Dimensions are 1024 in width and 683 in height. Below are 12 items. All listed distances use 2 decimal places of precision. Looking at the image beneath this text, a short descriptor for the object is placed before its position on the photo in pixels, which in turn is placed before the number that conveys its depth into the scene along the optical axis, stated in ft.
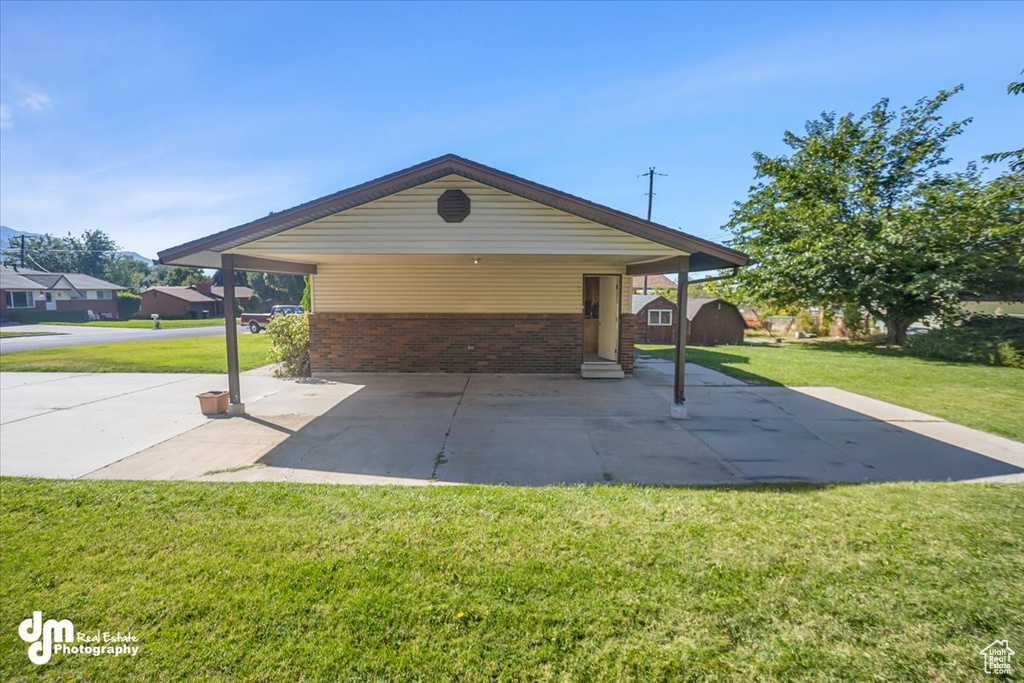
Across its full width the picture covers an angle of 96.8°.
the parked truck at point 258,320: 92.22
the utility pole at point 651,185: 97.35
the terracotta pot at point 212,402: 23.81
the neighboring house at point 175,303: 144.46
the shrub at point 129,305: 148.97
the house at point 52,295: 117.70
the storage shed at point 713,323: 69.10
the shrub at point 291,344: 36.45
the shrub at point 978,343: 41.75
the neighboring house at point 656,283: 142.31
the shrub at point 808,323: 85.87
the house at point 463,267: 22.21
